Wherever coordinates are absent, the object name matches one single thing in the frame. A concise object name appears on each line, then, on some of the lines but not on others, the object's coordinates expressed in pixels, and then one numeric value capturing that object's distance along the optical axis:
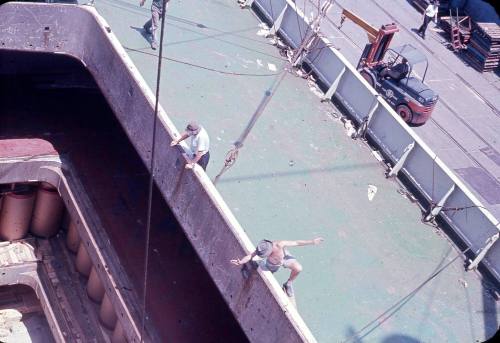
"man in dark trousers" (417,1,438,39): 27.50
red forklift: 20.30
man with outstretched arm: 10.32
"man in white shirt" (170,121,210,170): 11.66
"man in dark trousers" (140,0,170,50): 15.43
